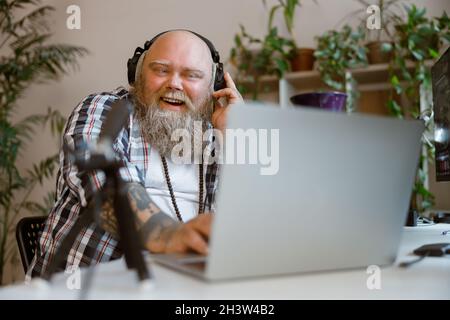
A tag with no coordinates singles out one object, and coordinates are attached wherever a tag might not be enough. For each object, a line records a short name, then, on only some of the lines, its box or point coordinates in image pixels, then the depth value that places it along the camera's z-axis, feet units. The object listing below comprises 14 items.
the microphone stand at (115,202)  1.86
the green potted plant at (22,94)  9.19
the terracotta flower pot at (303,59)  8.30
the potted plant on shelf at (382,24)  7.93
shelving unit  8.27
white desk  1.69
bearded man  3.48
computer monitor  3.68
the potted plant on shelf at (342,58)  7.73
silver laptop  1.64
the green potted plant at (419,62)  7.23
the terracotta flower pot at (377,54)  7.78
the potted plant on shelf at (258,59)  8.39
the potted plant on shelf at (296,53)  8.31
